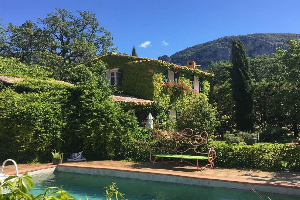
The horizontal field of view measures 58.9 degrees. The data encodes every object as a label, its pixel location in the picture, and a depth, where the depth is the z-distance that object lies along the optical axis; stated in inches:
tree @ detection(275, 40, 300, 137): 480.4
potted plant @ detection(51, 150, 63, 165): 459.6
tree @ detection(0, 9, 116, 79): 1375.5
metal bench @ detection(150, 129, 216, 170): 439.8
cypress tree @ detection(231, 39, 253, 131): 898.1
